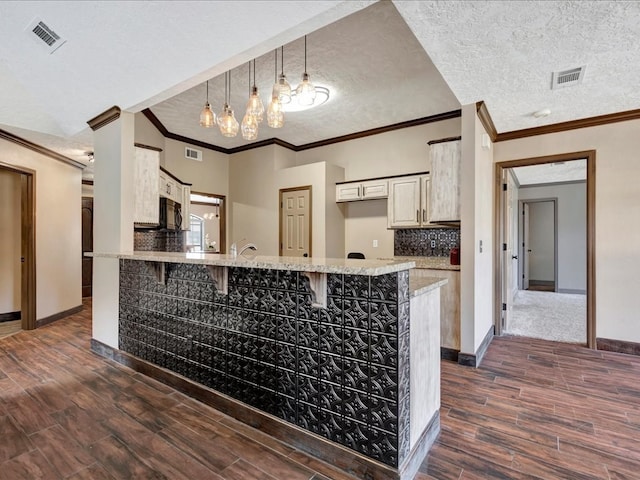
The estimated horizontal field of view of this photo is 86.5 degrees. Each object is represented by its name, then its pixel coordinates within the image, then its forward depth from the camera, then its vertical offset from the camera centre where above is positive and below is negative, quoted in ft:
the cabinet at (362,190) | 16.52 +2.48
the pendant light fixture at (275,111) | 10.65 +4.15
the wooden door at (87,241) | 23.31 -0.11
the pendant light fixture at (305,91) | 10.20 +4.57
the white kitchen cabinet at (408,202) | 14.89 +1.66
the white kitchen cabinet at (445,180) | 11.79 +2.06
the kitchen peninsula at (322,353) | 5.52 -2.19
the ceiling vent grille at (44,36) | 8.72 +5.41
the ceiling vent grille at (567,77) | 8.91 +4.38
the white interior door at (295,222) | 18.29 +0.95
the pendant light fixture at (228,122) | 11.46 +3.97
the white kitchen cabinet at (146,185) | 11.85 +1.94
